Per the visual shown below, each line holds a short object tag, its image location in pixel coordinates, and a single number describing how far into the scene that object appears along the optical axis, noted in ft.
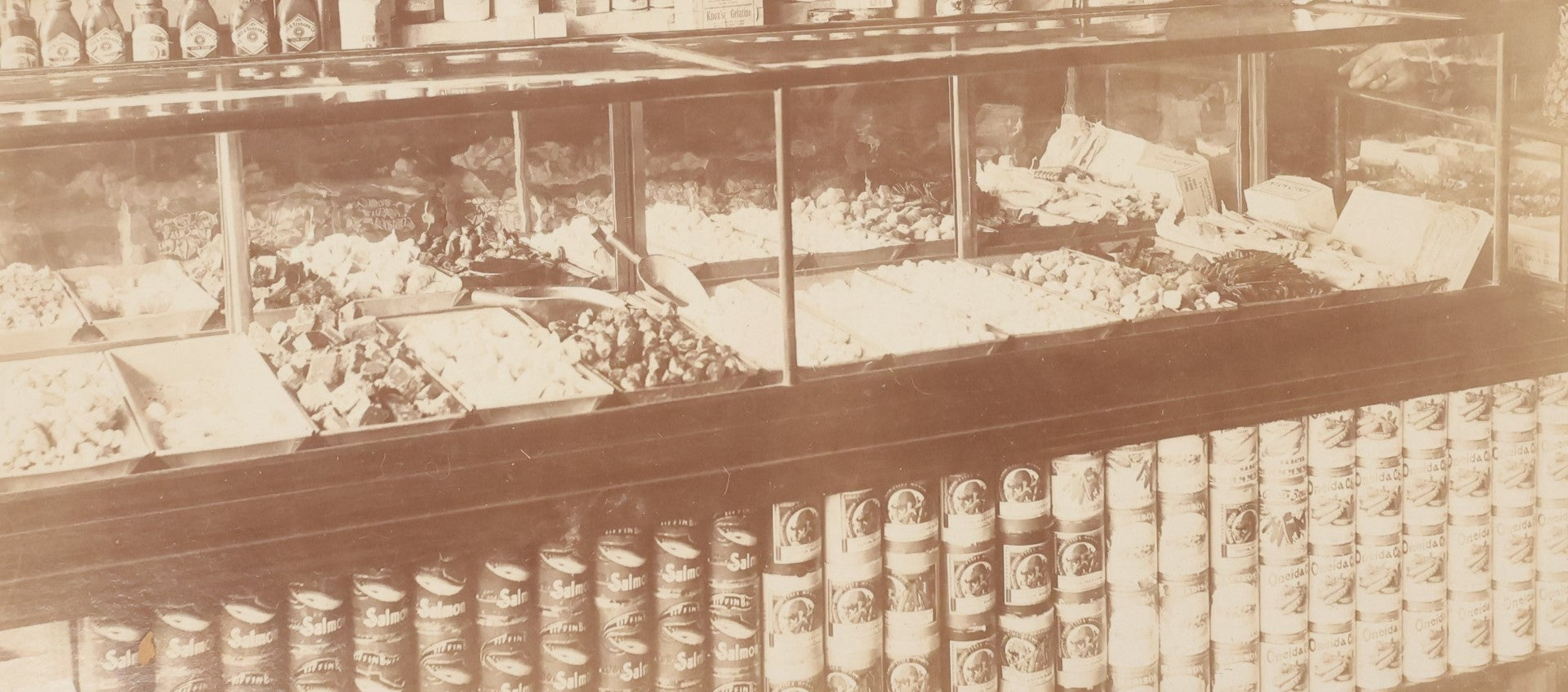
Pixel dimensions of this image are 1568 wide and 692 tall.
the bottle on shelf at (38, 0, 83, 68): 10.25
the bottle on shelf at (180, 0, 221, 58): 10.27
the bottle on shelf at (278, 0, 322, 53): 10.35
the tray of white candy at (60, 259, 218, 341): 7.36
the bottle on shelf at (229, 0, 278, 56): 10.37
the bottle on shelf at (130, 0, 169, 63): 10.16
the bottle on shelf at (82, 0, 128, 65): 10.25
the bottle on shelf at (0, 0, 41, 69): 10.09
